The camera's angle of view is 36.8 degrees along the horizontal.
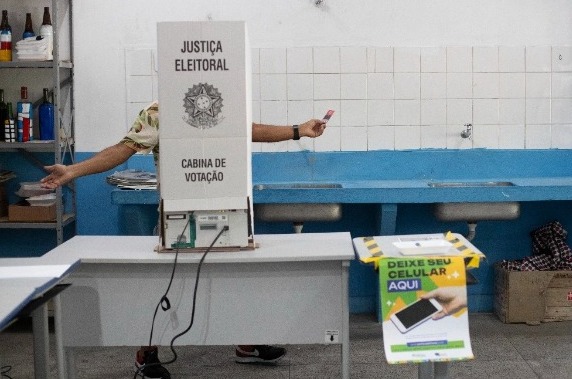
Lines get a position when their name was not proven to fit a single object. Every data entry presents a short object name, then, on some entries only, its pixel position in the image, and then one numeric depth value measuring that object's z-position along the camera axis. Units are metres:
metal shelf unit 5.04
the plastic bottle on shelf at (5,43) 5.16
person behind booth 3.54
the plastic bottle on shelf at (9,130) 5.16
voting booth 3.26
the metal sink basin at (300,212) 4.93
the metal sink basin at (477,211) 4.96
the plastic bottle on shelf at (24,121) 5.18
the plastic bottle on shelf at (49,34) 5.11
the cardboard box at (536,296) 5.09
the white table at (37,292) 2.70
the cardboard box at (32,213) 5.16
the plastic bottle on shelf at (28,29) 5.21
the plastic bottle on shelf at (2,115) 5.24
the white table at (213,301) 3.47
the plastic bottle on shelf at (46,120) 5.20
